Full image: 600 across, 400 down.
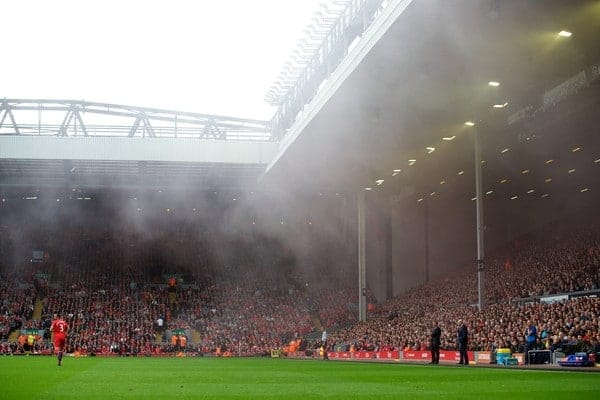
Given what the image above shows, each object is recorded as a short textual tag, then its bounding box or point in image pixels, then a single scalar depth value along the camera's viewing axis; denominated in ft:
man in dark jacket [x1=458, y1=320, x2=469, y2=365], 84.28
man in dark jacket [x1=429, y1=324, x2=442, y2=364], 87.60
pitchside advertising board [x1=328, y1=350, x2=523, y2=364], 92.94
